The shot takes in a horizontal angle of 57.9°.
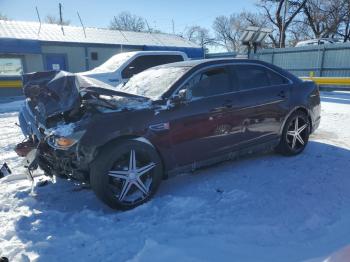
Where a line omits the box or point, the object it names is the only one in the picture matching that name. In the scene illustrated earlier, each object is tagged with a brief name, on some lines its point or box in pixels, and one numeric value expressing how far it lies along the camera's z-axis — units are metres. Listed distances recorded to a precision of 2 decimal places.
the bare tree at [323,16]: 34.34
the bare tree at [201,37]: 57.67
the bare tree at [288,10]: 35.59
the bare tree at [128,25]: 53.12
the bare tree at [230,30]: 51.38
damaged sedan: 3.45
